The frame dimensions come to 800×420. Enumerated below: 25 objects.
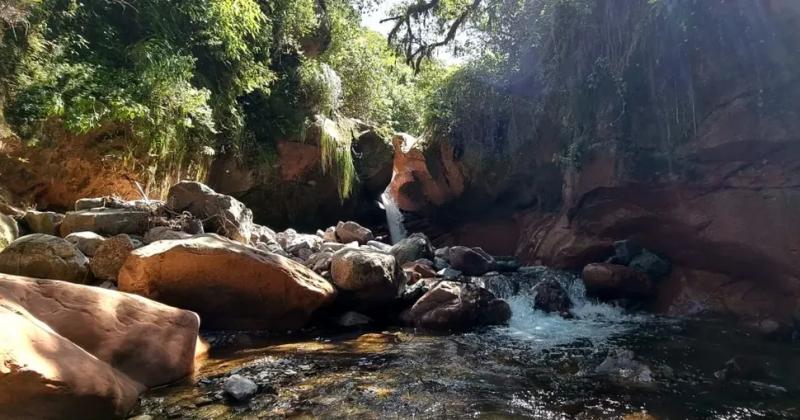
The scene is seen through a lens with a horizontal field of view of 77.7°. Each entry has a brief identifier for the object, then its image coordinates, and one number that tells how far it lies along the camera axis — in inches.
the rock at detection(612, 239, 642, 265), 330.6
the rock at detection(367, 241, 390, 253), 373.6
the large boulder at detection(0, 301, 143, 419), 103.1
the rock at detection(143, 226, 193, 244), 234.2
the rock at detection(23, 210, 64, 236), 234.8
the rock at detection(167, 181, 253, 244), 267.1
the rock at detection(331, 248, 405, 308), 247.4
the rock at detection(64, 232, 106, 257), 214.1
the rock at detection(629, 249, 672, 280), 315.3
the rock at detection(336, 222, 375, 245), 399.2
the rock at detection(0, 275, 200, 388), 136.8
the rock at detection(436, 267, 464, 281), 343.4
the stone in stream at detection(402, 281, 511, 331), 244.8
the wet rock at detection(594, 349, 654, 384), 165.8
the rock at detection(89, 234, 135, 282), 207.8
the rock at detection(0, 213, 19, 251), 211.3
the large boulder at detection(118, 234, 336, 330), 199.6
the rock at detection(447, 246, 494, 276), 369.1
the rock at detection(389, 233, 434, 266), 373.4
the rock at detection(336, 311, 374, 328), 245.5
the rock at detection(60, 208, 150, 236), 232.5
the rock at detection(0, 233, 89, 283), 189.0
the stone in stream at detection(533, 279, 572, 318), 287.9
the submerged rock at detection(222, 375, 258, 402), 138.3
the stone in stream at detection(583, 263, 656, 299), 303.4
